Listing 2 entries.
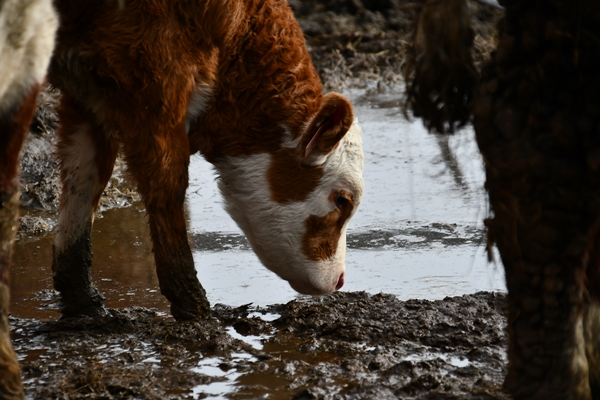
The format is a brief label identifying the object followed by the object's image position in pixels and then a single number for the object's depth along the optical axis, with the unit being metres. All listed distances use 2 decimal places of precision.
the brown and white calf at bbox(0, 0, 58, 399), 5.32
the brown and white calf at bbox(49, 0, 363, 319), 8.59
